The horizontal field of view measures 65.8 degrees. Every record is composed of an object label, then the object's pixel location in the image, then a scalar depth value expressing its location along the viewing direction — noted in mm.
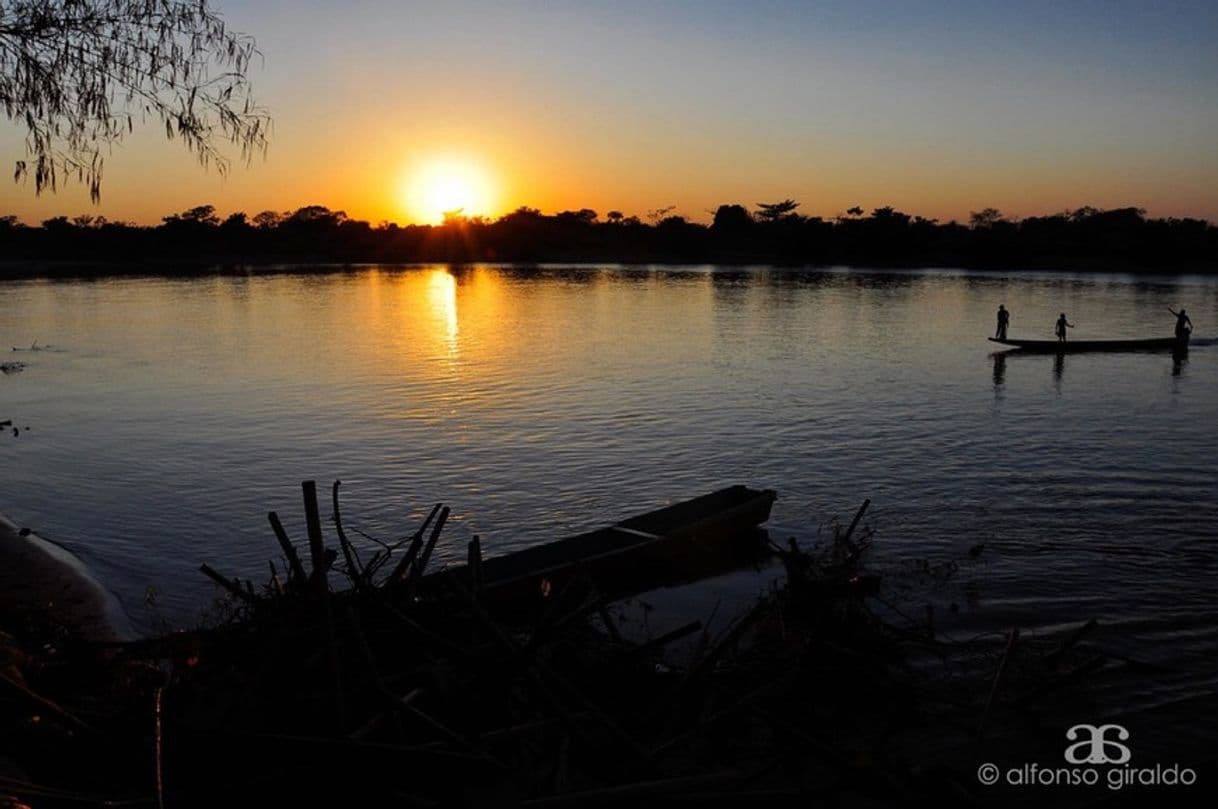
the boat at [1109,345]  47875
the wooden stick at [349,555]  7402
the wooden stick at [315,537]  6039
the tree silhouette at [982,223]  179762
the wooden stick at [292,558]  7336
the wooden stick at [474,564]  7314
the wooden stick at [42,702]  5918
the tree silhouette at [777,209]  195250
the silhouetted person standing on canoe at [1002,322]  50219
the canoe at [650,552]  12848
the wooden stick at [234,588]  7811
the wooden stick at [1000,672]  7800
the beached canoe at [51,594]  12039
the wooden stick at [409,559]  7625
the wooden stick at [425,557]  7926
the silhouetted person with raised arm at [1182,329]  46625
